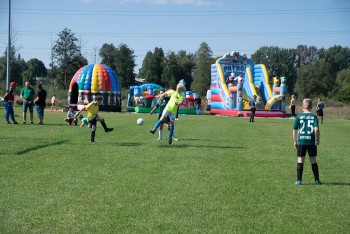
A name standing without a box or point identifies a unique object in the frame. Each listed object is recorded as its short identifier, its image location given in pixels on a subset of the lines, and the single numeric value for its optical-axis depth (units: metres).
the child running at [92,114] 13.71
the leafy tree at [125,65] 88.75
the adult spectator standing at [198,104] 43.92
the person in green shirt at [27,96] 20.77
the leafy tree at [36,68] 112.10
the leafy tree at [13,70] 79.28
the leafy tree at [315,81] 82.88
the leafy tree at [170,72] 90.31
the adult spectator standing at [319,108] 32.30
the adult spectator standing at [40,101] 20.92
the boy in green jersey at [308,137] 8.38
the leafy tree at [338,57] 93.06
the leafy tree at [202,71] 85.19
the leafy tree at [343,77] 79.69
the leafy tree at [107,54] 105.25
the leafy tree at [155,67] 89.56
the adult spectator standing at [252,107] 30.78
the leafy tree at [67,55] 80.94
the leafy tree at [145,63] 94.30
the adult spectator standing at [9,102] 20.40
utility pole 37.62
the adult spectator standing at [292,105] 37.69
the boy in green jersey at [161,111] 14.10
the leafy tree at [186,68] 98.19
